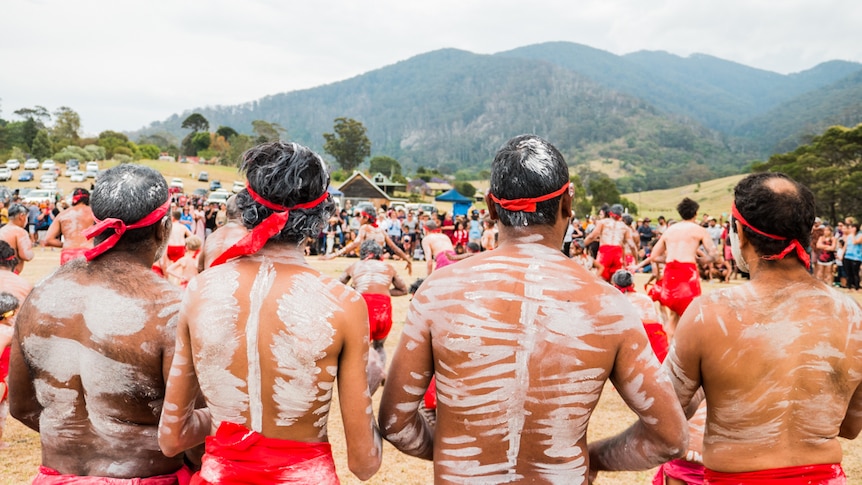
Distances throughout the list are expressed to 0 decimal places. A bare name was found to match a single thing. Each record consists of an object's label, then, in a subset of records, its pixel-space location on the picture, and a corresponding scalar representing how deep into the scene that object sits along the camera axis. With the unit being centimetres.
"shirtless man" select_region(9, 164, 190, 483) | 216
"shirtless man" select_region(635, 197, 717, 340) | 798
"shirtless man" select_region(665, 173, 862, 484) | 218
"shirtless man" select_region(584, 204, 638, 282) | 1163
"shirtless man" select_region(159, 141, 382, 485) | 194
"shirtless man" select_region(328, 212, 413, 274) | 1247
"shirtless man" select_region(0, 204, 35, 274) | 718
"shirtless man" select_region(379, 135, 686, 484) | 188
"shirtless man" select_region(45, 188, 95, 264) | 695
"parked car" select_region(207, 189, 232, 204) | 4791
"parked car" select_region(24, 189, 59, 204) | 3816
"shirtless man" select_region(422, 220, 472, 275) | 1115
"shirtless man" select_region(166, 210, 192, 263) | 909
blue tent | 3638
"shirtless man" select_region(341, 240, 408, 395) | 664
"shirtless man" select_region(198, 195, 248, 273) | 482
